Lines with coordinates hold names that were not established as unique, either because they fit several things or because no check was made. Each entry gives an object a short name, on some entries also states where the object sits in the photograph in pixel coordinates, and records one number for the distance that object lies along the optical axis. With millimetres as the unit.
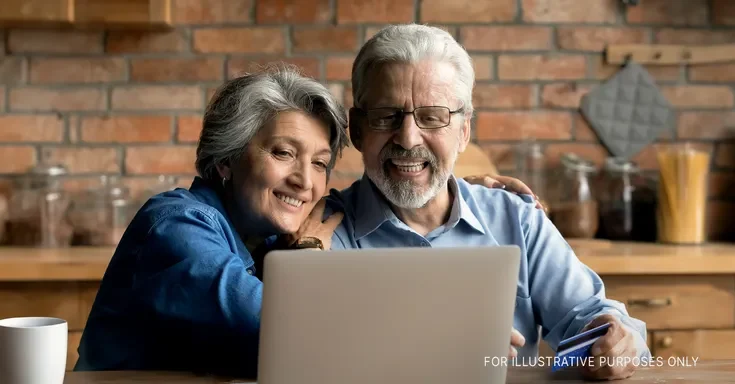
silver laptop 940
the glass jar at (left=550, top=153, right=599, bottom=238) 2771
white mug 1062
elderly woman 1269
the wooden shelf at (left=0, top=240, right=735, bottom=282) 2301
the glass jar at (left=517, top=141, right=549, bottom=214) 2859
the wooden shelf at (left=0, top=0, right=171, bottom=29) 2619
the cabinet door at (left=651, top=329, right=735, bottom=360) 2441
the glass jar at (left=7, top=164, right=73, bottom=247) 2719
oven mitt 2891
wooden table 1190
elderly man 1647
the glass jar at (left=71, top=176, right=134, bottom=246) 2727
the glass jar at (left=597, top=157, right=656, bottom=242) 2816
